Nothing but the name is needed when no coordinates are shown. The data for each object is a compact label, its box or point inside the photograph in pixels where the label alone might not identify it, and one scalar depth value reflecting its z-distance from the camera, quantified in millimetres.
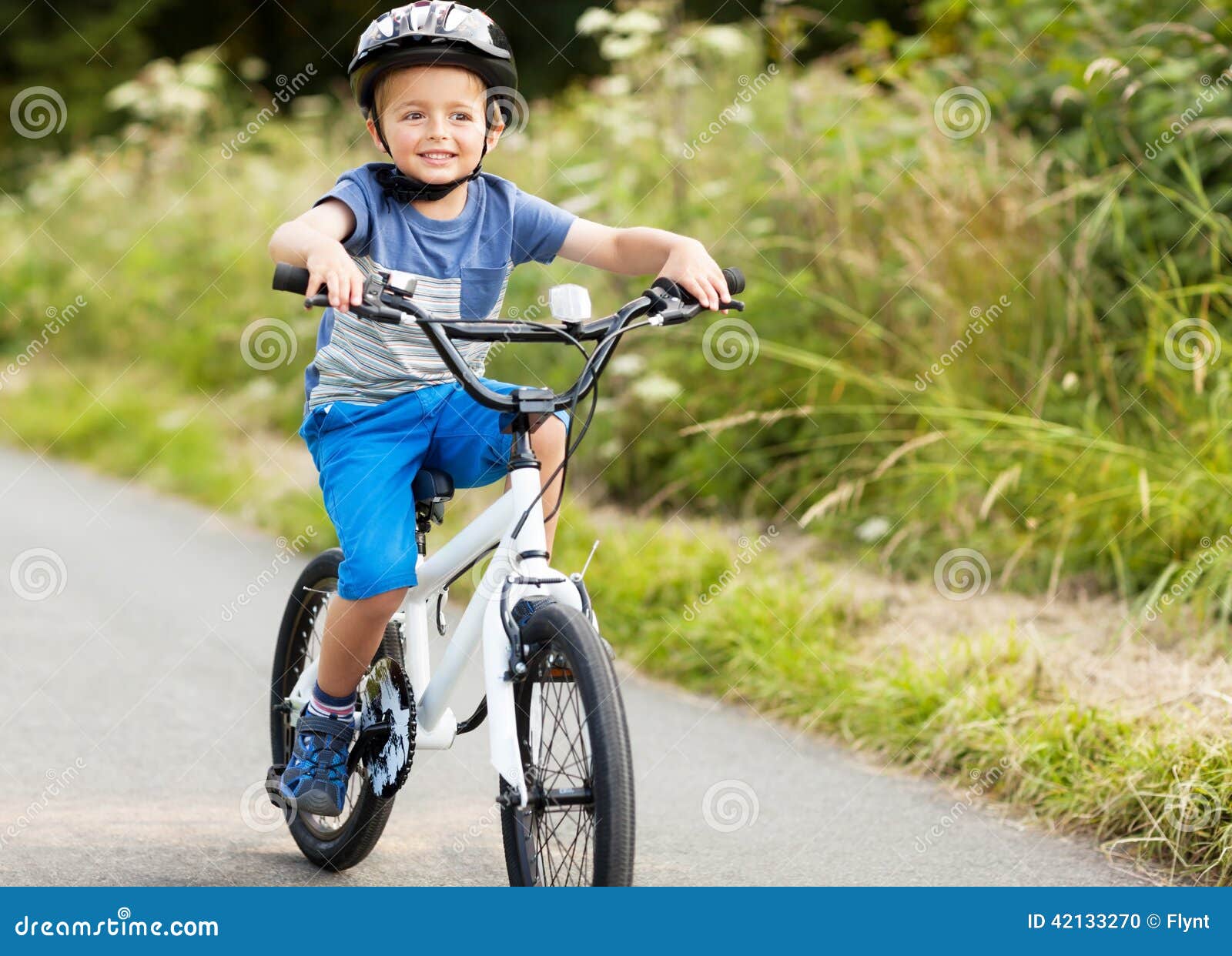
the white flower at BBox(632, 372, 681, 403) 12305
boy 6020
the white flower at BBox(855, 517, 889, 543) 11437
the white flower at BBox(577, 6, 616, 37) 14266
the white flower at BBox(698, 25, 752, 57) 14516
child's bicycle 5184
